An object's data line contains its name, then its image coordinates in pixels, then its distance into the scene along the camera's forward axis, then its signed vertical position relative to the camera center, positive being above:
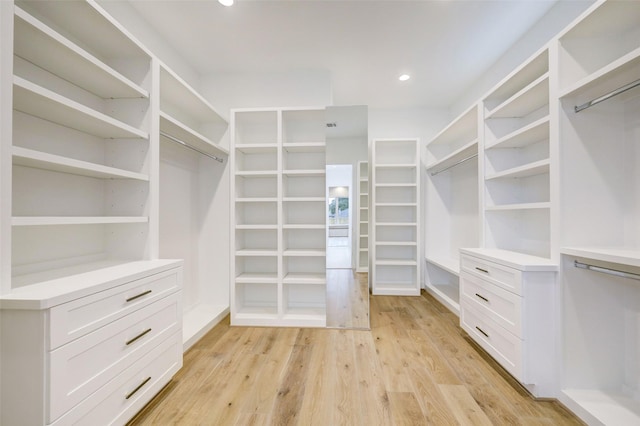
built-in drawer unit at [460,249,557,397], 1.58 -0.69
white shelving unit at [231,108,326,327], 2.79 +0.02
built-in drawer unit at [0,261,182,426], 0.96 -0.63
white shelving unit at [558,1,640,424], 1.47 +0.00
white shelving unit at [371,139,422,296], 3.65 -0.02
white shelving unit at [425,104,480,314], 3.24 +0.09
